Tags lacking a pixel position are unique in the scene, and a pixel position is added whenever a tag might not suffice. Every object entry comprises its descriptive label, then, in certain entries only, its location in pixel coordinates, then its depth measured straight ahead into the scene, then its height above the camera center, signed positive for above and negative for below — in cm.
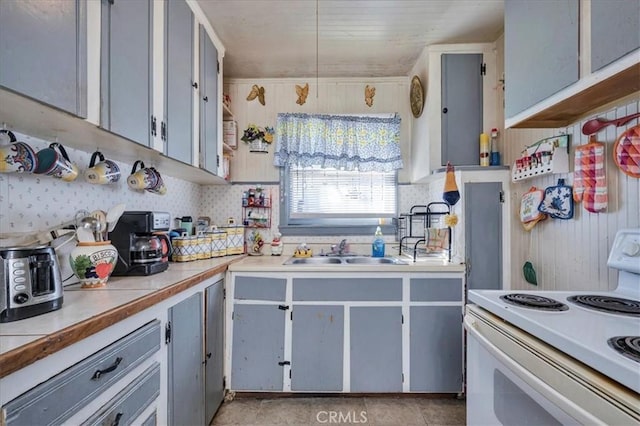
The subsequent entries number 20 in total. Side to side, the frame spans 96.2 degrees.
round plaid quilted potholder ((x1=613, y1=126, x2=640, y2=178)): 113 +25
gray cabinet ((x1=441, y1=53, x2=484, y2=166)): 221 +85
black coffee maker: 139 -15
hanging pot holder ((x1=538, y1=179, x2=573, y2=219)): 147 +6
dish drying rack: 238 -11
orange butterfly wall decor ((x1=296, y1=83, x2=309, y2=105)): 266 +112
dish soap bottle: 241 -29
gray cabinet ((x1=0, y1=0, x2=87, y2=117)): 76 +48
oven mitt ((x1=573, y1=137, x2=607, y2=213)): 128 +17
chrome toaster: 73 -19
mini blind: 265 +19
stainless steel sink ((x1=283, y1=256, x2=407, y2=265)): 229 -39
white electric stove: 62 -37
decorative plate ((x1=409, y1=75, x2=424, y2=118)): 234 +98
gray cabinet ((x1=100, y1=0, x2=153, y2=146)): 109 +60
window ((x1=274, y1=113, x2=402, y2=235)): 260 +40
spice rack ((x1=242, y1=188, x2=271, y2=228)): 261 +4
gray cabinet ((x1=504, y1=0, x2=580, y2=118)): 112 +72
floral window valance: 260 +65
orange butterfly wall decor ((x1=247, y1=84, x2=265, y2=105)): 267 +111
